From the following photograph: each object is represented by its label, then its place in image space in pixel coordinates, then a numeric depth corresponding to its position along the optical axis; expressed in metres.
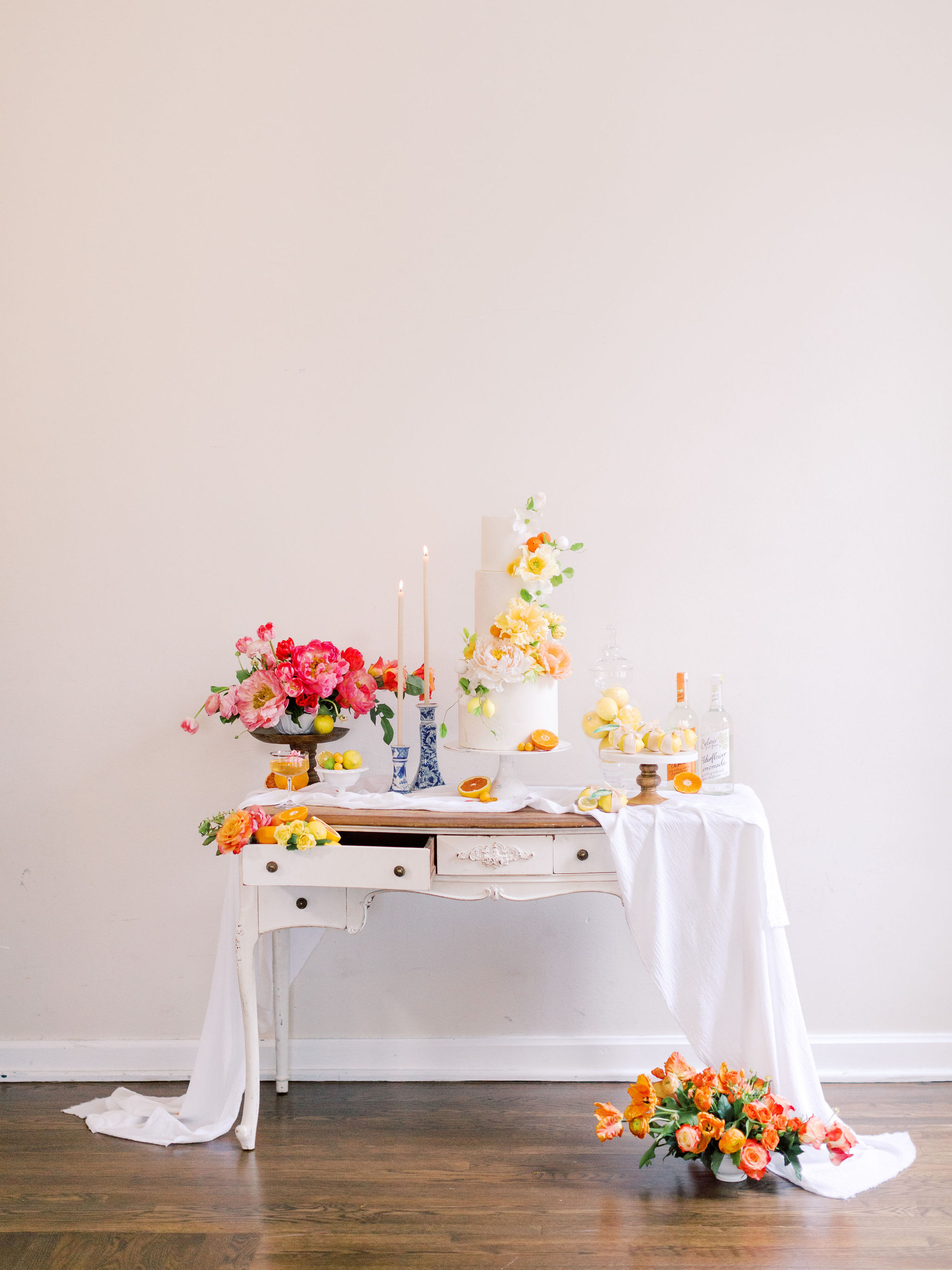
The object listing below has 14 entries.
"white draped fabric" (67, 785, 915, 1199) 2.03
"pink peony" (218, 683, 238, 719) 2.30
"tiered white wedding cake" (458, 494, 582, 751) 2.14
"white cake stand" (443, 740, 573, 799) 2.26
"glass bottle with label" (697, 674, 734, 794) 2.28
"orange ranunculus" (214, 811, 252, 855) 2.06
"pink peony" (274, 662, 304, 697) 2.24
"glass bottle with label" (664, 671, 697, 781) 2.29
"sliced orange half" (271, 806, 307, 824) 2.09
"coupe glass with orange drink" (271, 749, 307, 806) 2.31
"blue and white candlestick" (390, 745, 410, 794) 2.32
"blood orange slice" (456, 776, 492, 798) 2.27
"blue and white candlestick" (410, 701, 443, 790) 2.36
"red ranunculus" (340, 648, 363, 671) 2.31
